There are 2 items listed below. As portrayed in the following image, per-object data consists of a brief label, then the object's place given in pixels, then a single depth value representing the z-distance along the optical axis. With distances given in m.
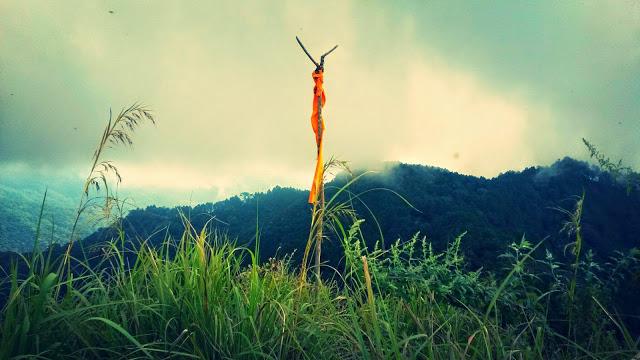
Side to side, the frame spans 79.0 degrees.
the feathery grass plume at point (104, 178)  2.46
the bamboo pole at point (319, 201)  2.60
